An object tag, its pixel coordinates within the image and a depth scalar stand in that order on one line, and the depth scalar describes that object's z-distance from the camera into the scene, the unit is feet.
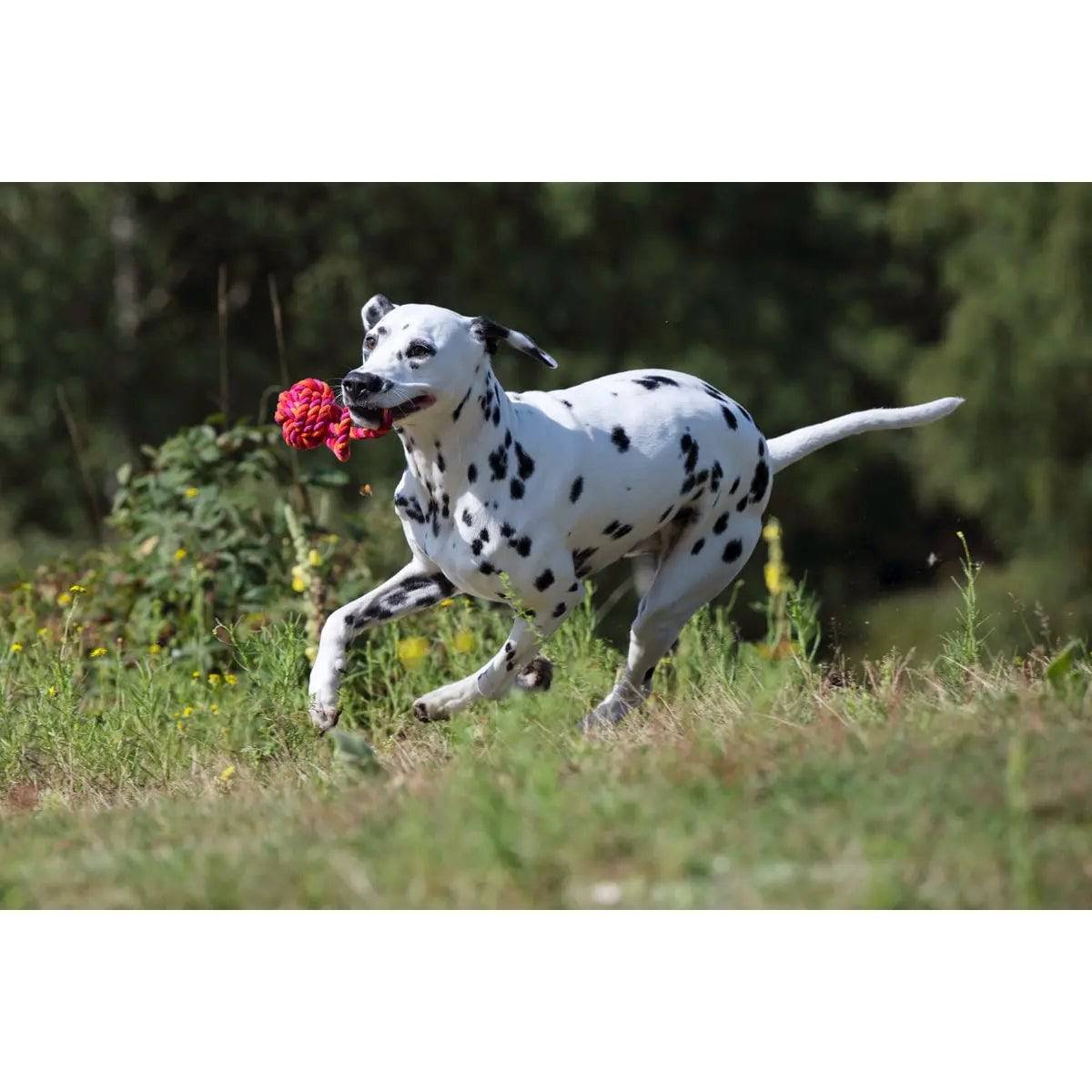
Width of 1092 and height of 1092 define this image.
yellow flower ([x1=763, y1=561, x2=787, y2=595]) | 52.34
